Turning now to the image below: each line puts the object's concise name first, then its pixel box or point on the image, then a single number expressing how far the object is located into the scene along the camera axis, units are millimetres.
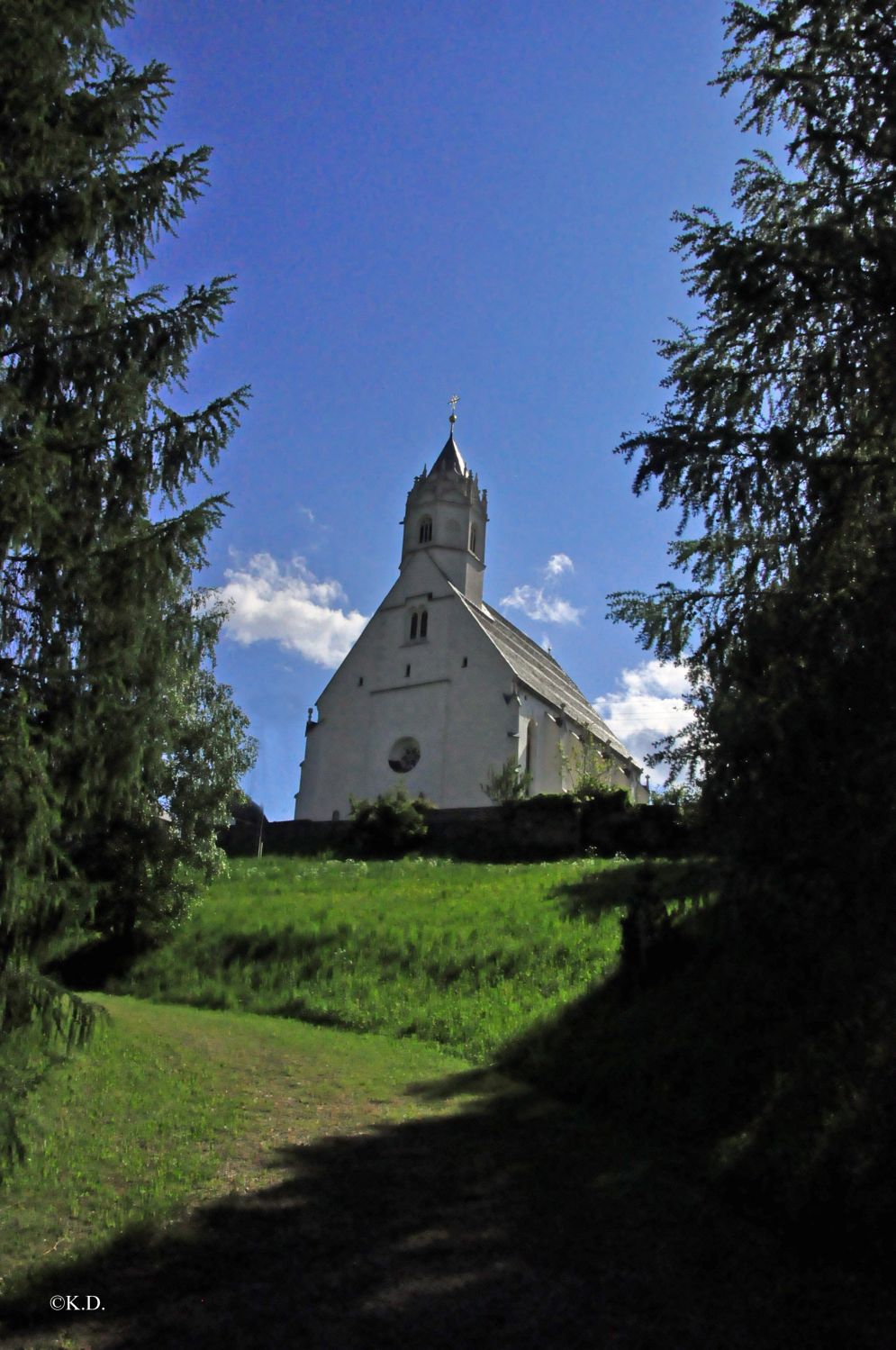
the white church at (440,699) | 39406
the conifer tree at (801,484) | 6562
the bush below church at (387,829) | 28844
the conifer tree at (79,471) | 6141
